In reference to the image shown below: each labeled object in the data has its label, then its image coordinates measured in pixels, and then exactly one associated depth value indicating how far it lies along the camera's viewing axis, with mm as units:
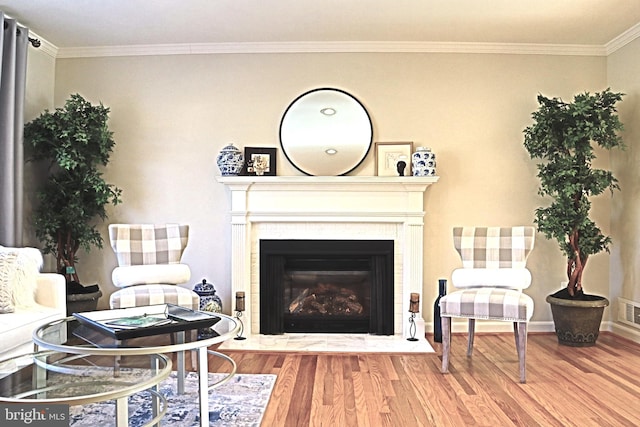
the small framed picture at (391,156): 4590
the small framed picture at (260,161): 4613
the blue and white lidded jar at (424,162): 4406
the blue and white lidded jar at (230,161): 4461
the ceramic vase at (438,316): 4309
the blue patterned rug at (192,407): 2600
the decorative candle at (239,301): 4328
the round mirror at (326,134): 4609
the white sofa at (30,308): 2799
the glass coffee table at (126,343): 2082
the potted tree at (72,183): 4215
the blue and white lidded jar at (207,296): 4266
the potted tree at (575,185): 4078
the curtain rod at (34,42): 4324
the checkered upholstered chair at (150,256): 3809
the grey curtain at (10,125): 3953
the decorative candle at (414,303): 4234
